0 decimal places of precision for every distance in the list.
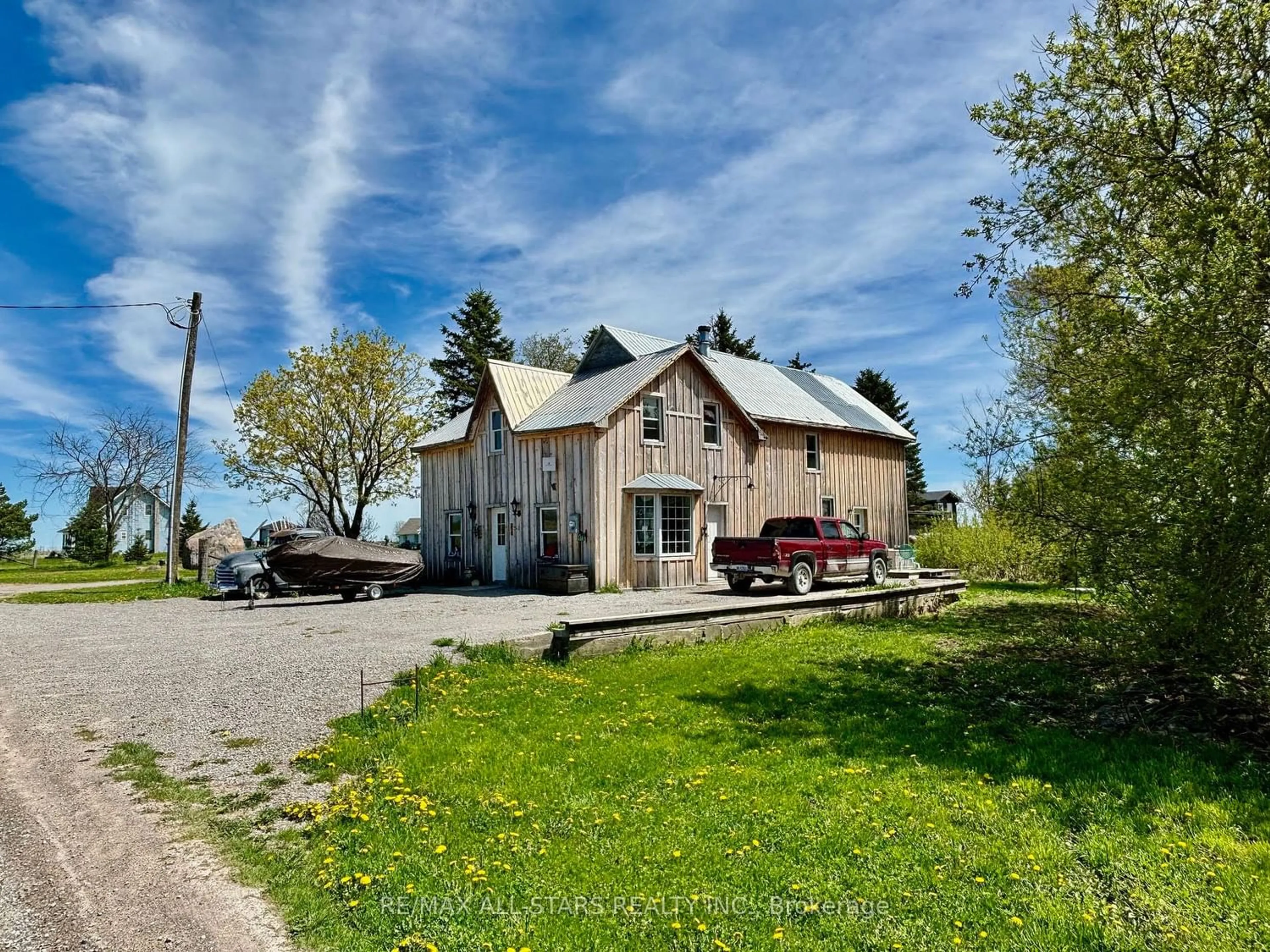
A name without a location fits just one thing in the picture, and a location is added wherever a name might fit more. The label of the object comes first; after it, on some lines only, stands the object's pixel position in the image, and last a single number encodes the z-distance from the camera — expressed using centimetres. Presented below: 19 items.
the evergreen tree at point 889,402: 4744
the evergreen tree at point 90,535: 4056
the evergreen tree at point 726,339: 4662
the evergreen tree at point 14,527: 4641
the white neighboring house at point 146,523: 5309
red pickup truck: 1714
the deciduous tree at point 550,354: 4625
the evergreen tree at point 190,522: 4947
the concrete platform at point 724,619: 1021
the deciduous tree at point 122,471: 4012
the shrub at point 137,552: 4412
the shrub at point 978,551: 2334
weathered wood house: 2031
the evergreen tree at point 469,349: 4428
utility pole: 2281
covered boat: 1784
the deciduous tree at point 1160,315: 639
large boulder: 3005
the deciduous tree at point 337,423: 3197
